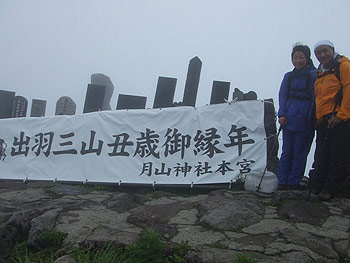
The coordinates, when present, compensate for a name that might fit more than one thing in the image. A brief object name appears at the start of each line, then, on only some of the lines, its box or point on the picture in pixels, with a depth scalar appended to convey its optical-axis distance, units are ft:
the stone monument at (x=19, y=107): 26.12
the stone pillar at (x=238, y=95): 21.39
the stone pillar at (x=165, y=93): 22.22
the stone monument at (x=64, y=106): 26.68
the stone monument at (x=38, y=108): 26.21
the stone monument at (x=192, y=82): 22.15
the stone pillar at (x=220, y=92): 21.31
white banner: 17.70
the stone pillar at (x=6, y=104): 25.85
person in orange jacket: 13.11
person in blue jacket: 15.11
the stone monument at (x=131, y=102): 22.58
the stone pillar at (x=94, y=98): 23.53
